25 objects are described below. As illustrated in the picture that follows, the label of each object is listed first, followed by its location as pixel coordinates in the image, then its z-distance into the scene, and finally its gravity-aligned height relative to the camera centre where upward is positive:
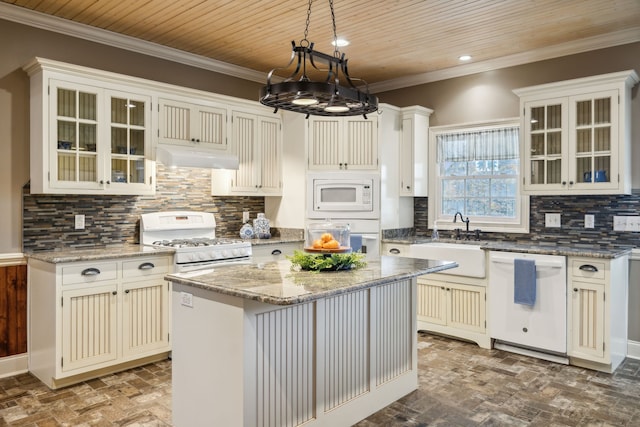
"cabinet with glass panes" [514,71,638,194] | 3.89 +0.65
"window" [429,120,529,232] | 4.84 +0.35
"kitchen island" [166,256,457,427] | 2.29 -0.73
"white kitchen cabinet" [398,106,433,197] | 5.21 +0.64
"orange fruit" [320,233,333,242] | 2.89 -0.17
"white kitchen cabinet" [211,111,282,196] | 4.86 +0.54
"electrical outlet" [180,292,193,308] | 2.54 -0.49
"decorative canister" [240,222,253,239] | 5.02 -0.25
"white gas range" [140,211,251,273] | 4.02 -0.30
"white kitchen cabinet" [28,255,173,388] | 3.36 -0.82
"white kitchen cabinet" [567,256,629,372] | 3.68 -0.82
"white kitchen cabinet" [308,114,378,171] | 5.00 +0.70
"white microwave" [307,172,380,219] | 4.99 +0.15
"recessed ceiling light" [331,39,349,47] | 4.27 +1.52
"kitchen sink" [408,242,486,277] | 4.32 -0.44
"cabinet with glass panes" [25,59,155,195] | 3.56 +0.59
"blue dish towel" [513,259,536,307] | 3.97 -0.61
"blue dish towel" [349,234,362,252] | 4.91 -0.34
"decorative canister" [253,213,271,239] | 5.10 -0.21
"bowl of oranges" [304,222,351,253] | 2.91 -0.16
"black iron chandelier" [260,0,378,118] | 2.36 +0.59
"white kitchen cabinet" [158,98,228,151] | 4.25 +0.79
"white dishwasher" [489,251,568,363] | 3.88 -0.86
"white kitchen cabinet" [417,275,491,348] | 4.37 -0.95
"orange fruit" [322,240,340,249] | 2.83 -0.22
